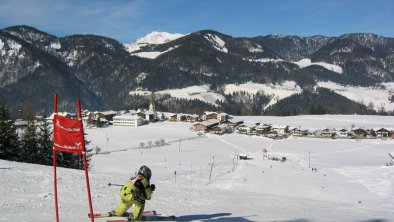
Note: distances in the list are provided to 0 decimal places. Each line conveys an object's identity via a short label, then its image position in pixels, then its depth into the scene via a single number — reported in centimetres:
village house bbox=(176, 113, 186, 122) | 13762
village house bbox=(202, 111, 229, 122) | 14312
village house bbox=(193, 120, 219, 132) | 11238
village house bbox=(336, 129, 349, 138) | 10981
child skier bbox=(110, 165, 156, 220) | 1052
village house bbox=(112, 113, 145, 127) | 12500
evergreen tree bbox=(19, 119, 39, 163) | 3494
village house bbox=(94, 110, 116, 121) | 13490
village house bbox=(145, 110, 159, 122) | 13738
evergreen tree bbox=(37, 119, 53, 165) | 3512
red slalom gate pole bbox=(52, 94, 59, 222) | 906
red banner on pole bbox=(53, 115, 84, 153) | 886
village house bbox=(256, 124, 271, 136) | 11450
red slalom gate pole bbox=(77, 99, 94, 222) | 861
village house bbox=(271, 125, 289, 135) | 11825
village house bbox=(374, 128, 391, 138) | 11050
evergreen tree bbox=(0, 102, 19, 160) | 3378
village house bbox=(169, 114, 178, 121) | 13825
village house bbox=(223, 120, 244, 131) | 12496
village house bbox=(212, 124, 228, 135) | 10944
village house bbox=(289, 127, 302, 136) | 11274
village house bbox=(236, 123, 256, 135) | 11504
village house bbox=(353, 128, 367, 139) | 11092
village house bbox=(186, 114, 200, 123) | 13825
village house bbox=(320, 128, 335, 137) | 11014
